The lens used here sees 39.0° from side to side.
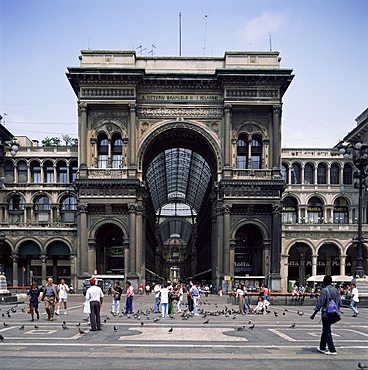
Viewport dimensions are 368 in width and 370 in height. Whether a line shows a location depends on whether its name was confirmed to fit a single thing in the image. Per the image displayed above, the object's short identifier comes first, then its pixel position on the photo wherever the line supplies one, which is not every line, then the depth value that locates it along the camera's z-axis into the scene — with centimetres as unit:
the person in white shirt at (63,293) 3119
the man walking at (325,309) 1519
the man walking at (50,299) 2556
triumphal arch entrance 6247
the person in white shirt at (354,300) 3062
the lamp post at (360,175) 3405
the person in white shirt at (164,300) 2884
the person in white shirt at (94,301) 2067
